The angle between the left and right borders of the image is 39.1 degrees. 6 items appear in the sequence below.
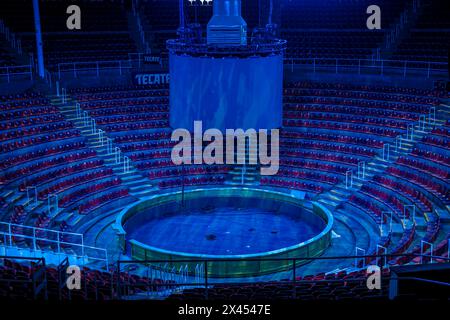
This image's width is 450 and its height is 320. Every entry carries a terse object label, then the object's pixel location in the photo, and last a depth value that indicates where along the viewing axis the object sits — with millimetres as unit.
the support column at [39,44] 25547
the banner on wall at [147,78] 29125
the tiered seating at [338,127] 25078
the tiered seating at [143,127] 25875
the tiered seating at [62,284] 10875
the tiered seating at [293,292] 10984
